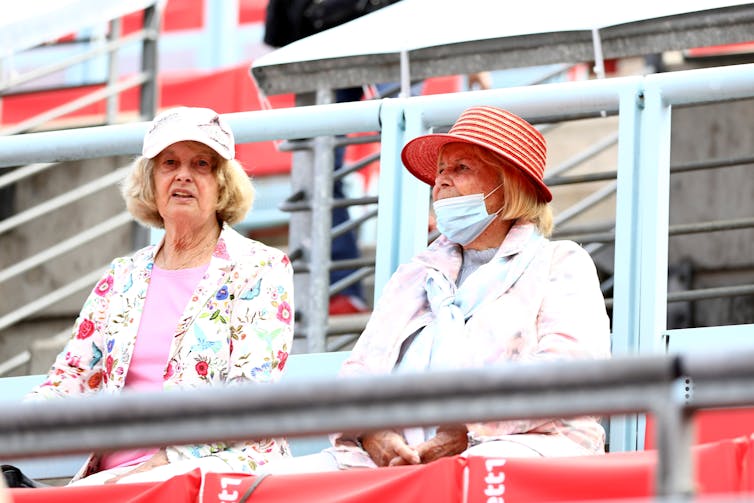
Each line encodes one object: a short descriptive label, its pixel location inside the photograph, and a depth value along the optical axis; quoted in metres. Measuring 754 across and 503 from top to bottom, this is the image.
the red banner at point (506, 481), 6.70
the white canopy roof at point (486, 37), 11.17
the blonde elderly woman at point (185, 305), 8.30
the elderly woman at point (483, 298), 7.72
